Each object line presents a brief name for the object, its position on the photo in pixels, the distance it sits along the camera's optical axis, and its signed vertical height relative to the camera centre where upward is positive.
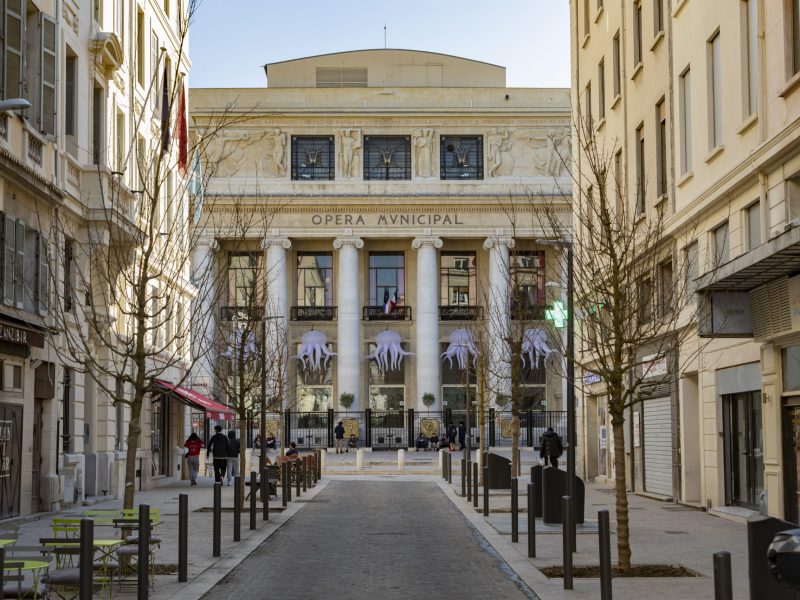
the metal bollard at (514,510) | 18.20 -1.19
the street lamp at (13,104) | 15.86 +4.21
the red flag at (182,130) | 38.44 +9.38
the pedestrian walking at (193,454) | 38.25 -0.66
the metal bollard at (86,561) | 9.52 -0.97
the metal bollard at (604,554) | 10.94 -1.11
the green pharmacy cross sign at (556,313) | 27.08 +2.79
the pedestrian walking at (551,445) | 36.47 -0.46
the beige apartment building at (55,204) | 23.44 +4.73
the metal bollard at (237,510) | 19.28 -1.21
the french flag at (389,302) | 76.31 +7.87
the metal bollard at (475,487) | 27.34 -1.25
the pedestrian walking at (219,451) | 34.00 -0.51
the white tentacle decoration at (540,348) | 68.19 +4.57
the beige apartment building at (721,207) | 19.98 +4.11
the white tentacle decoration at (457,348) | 71.31 +4.78
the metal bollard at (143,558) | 12.02 -1.20
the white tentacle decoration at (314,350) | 73.81 +4.81
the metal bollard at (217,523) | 16.84 -1.24
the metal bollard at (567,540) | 13.29 -1.17
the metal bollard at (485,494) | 24.25 -1.23
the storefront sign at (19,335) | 21.91 +1.79
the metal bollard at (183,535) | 14.17 -1.17
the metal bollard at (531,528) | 16.35 -1.30
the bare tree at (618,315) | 14.88 +1.47
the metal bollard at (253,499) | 21.58 -1.16
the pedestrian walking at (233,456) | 35.81 -0.68
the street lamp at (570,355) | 18.91 +1.16
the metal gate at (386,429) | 69.12 +0.12
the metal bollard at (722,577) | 6.91 -0.83
